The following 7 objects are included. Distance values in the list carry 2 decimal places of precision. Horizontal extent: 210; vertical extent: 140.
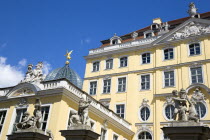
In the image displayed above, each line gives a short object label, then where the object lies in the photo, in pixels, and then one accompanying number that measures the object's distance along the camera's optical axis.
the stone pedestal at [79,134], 10.43
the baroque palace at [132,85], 18.02
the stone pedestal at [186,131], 9.21
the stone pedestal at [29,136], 12.10
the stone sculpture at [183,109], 9.91
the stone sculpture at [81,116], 11.37
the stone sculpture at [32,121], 12.75
